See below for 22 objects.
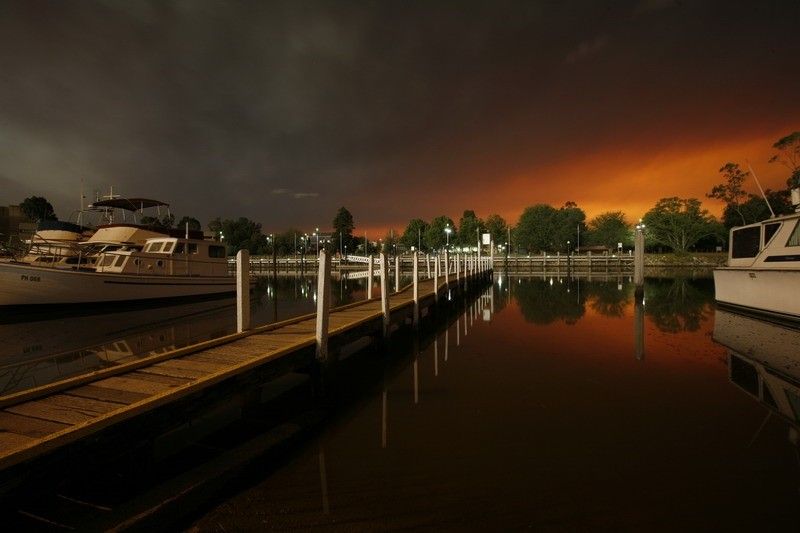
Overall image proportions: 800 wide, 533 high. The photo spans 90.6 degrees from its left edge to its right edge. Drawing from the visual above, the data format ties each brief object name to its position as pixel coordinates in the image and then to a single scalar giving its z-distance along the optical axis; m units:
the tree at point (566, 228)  88.56
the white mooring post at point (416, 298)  11.96
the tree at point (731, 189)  55.06
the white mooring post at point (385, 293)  9.48
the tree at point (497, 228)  105.79
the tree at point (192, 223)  124.72
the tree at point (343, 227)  103.69
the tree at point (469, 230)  104.94
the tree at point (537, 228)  88.19
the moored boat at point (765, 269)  12.24
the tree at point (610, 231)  100.50
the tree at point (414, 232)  116.36
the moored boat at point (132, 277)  15.32
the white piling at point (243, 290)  6.20
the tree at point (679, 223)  67.81
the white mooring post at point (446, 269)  18.96
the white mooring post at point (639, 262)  20.08
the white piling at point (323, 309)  6.44
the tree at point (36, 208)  100.06
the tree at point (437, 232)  107.06
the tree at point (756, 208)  55.31
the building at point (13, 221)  94.94
